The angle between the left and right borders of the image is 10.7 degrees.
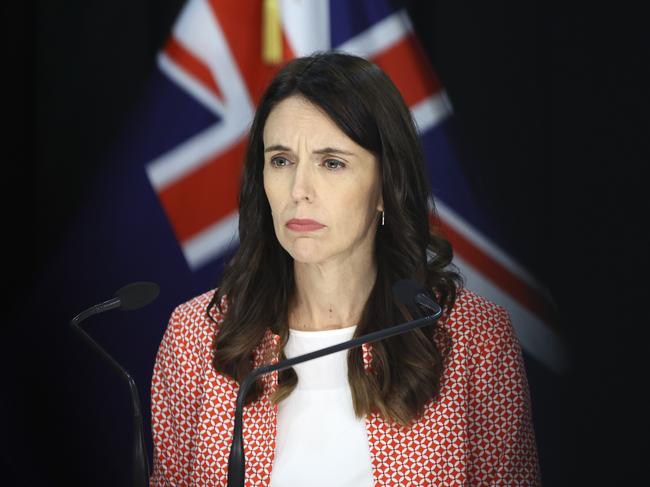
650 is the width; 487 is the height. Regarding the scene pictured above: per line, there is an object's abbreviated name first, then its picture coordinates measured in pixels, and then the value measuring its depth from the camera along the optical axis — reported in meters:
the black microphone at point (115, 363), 3.32
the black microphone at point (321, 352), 3.27
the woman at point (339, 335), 3.51
